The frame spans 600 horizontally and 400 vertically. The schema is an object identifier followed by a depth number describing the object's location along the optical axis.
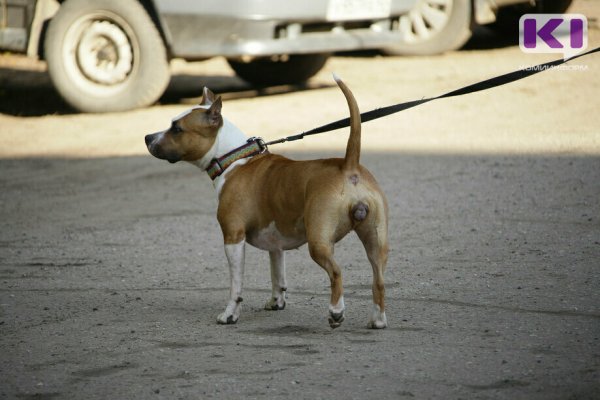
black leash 10.79
